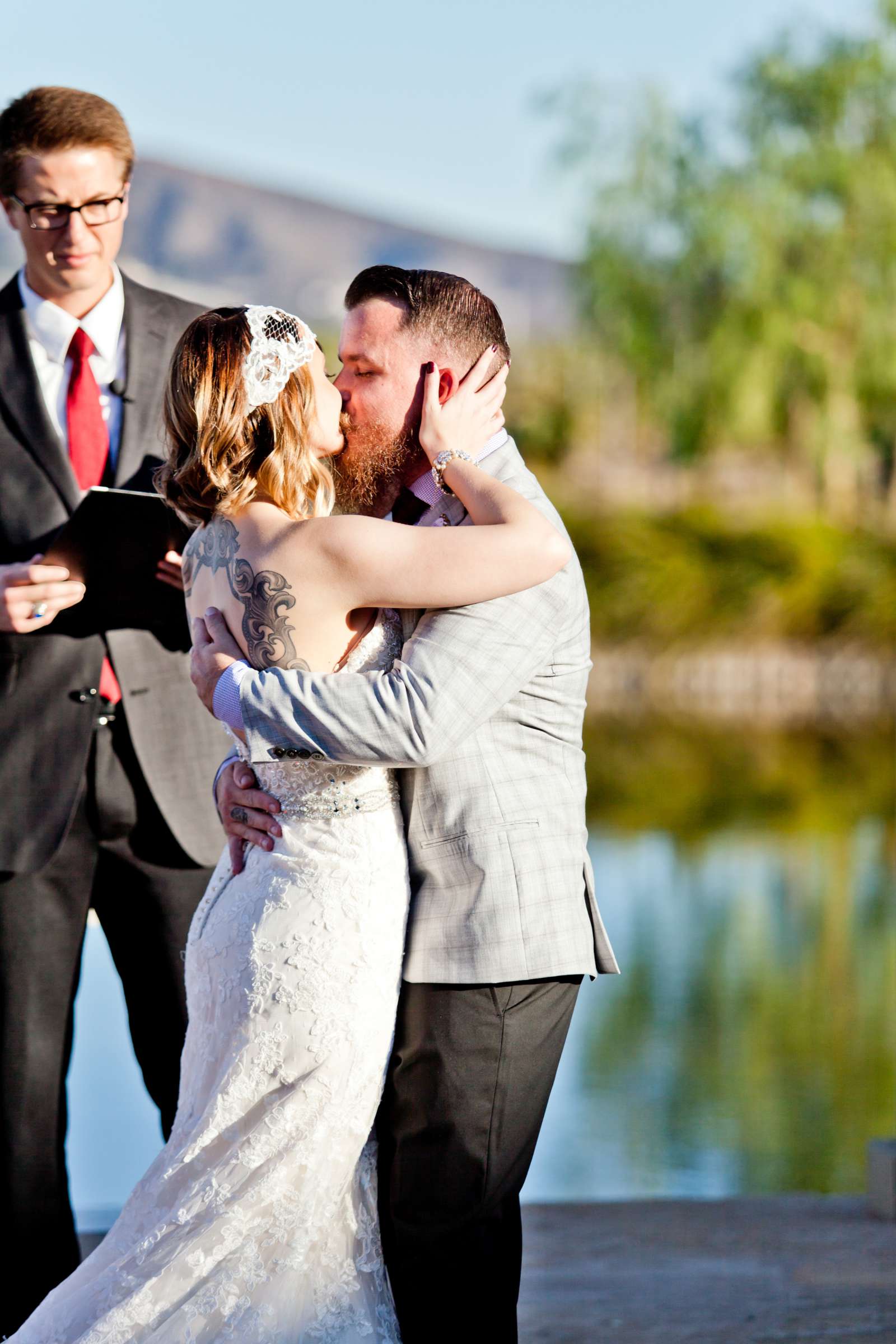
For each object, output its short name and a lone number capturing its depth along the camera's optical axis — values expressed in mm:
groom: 4097
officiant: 4612
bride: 4098
